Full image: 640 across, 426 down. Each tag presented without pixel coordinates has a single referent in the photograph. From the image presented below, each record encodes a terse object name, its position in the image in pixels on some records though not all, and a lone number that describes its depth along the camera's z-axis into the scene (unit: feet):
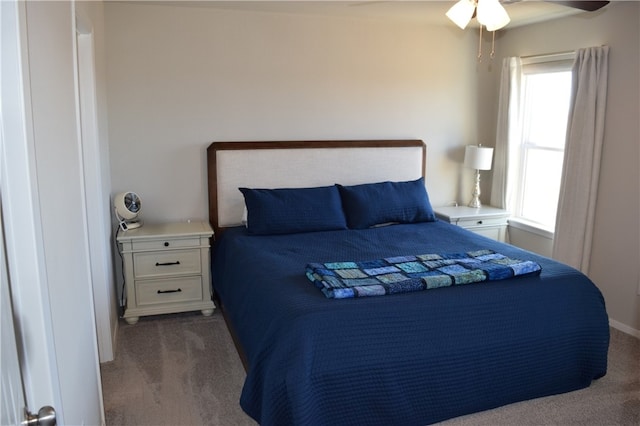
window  13.80
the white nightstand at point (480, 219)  14.58
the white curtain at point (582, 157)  12.08
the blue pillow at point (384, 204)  13.17
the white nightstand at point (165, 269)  11.87
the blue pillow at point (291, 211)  12.26
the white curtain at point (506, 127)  14.80
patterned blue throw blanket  8.43
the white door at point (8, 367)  2.91
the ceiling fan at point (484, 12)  8.12
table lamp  14.84
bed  7.52
